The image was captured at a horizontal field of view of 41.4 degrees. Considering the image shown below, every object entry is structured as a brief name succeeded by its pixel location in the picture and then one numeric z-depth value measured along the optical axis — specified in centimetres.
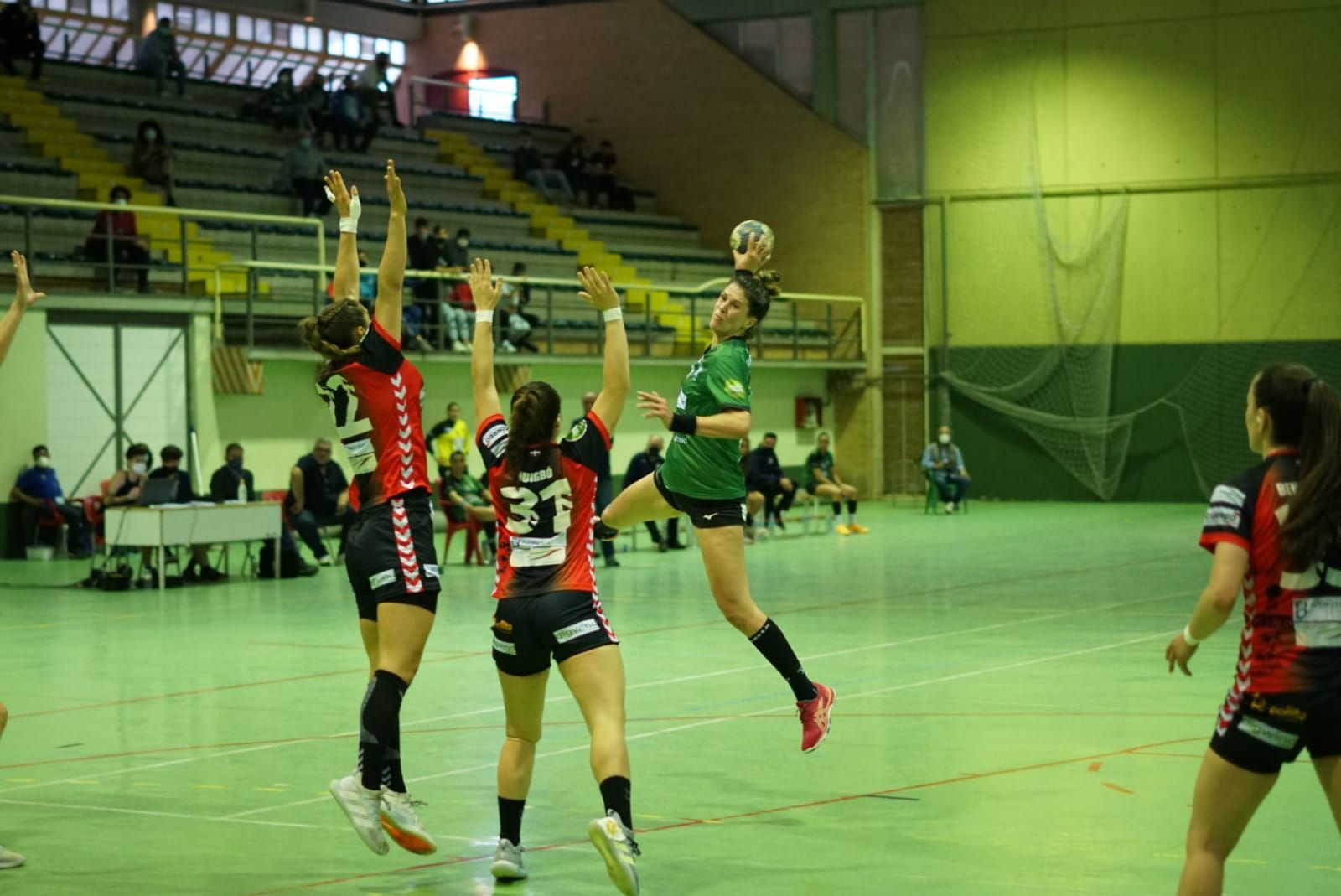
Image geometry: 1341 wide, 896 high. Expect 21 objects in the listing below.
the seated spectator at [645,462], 2147
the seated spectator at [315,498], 2034
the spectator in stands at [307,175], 2883
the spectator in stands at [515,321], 2734
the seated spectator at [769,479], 2491
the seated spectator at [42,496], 2184
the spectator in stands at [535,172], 3525
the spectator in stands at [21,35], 2909
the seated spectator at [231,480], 1986
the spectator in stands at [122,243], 2367
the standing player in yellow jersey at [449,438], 2339
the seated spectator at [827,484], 2528
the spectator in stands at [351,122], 3231
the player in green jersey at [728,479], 846
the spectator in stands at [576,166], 3606
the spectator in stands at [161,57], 3186
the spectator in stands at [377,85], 3359
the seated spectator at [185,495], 1917
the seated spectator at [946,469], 3019
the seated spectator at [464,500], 2042
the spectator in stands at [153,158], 2711
